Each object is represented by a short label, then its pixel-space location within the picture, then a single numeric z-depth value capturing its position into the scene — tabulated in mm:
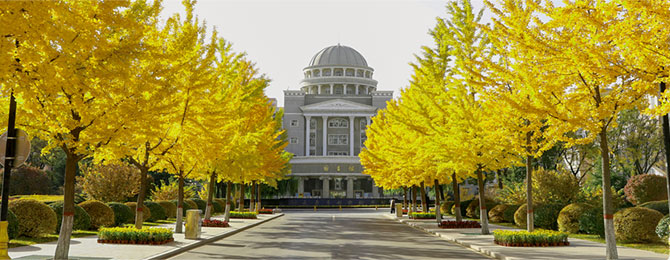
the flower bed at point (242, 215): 40219
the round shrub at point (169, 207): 35672
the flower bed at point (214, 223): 29281
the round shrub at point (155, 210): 32406
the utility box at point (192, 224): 20781
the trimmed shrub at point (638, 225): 19125
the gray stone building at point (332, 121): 99062
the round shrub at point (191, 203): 40722
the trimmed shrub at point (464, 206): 42716
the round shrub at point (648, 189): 32156
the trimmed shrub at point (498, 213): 33906
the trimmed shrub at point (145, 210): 29786
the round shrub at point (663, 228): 17500
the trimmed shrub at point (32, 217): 19609
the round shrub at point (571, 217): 23281
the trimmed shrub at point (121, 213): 26953
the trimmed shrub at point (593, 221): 21562
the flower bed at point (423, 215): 40250
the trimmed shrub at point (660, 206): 23188
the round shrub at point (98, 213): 24734
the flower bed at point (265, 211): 50906
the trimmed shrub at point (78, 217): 22156
